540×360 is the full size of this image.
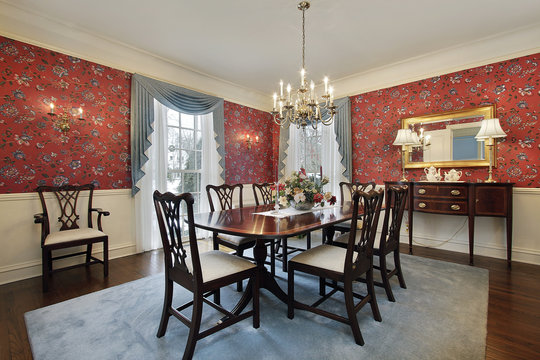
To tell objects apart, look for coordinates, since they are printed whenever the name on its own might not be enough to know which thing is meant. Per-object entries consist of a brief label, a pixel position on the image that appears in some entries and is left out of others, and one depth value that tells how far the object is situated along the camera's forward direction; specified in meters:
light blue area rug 1.53
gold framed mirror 3.31
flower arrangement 2.43
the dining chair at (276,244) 2.42
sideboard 2.88
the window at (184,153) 3.93
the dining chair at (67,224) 2.45
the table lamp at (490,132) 2.93
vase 2.47
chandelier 2.47
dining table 1.65
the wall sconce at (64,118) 2.81
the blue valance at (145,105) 3.36
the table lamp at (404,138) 3.62
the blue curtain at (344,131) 4.35
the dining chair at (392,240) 2.09
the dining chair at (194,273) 1.46
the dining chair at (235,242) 2.38
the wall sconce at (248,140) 4.95
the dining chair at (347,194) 2.92
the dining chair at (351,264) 1.64
